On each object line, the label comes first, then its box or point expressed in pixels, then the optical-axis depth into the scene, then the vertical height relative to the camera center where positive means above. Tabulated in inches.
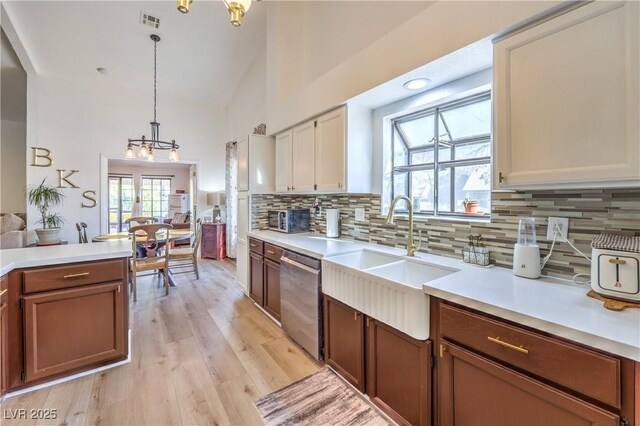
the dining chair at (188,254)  160.7 -24.7
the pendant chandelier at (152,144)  149.2 +40.4
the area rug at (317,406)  63.3 -48.9
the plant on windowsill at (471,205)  75.3 +2.2
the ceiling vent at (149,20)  146.1 +108.6
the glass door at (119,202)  335.9 +14.3
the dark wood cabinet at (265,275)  108.4 -27.5
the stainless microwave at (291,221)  124.2 -3.7
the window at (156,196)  355.6 +23.6
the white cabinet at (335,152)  92.5 +23.1
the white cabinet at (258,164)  135.2 +25.2
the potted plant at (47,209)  176.1 +3.0
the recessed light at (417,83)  74.2 +37.1
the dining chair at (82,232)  160.6 -11.8
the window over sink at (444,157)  74.6 +17.9
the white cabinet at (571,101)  40.0 +19.0
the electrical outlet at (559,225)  54.3 -2.6
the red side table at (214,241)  229.1 -24.3
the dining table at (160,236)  148.8 -13.7
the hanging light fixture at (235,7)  61.6 +48.2
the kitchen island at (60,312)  67.7 -27.1
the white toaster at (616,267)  40.3 -8.6
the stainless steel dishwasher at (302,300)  82.5 -29.3
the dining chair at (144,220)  174.4 -4.6
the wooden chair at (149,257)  132.6 -24.2
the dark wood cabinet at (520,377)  32.6 -23.8
